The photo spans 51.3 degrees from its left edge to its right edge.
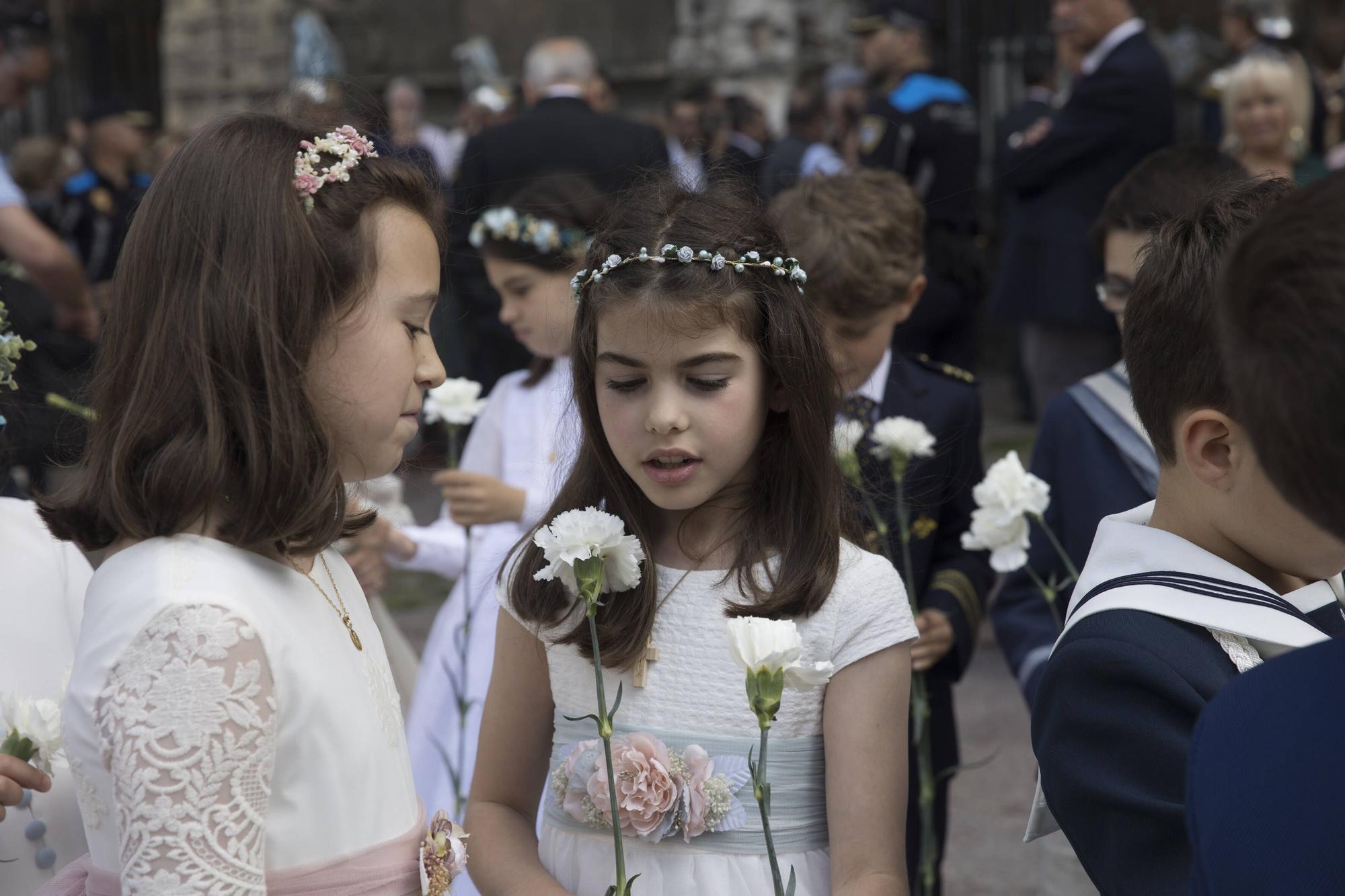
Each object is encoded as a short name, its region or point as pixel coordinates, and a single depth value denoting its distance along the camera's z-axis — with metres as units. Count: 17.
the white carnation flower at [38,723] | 1.79
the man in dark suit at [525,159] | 5.59
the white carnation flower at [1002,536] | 2.46
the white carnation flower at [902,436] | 2.64
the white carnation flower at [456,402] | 3.14
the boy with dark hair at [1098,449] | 2.71
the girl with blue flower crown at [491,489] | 3.30
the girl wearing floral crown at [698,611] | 1.97
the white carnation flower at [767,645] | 1.49
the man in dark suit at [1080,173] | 5.59
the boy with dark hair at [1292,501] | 1.04
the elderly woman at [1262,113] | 5.27
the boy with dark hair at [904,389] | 2.91
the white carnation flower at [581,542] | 1.69
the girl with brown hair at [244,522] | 1.45
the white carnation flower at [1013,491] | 2.43
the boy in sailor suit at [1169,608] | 1.51
